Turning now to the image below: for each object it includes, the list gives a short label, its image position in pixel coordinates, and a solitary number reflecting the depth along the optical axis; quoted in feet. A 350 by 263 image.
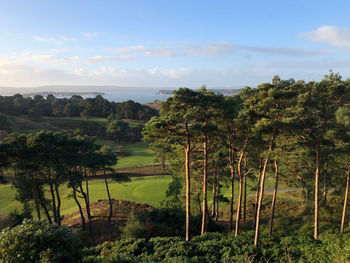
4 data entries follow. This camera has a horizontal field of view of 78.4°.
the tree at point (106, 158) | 78.04
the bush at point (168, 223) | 64.39
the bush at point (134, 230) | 58.45
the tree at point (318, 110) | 44.80
